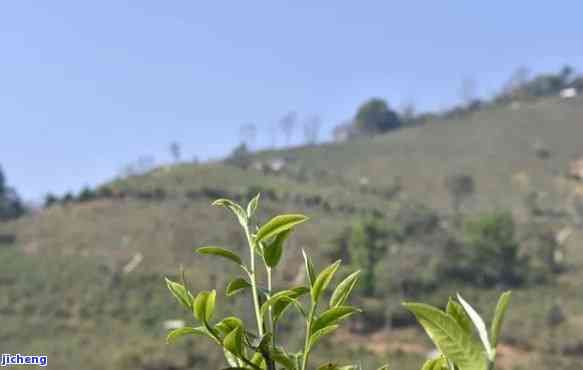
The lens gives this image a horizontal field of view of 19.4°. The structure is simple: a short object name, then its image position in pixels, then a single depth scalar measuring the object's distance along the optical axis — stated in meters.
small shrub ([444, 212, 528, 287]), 34.63
